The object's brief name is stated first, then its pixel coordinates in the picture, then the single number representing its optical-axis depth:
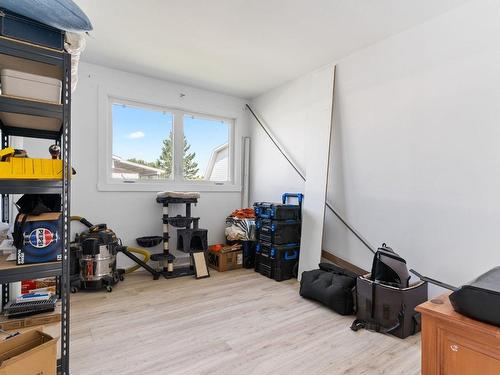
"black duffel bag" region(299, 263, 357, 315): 2.56
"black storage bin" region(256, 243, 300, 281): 3.48
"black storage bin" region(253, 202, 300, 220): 3.52
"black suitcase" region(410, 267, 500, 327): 1.18
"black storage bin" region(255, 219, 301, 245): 3.52
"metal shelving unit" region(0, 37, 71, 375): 1.34
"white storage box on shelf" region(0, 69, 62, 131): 1.39
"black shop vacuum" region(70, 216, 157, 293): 3.03
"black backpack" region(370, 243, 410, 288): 2.27
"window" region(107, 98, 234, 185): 3.85
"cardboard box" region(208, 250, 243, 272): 3.86
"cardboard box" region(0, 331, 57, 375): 1.19
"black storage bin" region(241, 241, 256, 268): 4.02
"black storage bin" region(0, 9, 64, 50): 1.32
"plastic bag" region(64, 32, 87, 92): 1.52
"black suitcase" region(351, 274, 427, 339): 2.18
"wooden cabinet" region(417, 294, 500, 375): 1.16
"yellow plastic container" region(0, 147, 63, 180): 1.32
